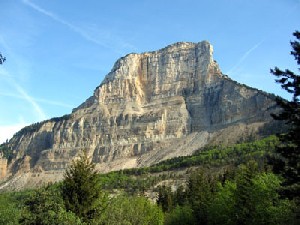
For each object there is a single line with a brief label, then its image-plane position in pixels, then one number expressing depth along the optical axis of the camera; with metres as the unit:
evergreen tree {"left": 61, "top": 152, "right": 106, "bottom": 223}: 32.47
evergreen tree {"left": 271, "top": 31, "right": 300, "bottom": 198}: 25.09
